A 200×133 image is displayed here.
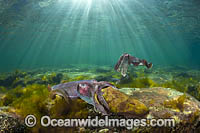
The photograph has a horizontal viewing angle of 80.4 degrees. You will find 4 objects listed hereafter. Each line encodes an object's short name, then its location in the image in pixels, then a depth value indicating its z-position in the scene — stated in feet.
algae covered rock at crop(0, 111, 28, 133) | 5.91
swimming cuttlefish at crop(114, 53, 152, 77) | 9.04
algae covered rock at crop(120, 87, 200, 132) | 6.77
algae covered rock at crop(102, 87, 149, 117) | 6.64
